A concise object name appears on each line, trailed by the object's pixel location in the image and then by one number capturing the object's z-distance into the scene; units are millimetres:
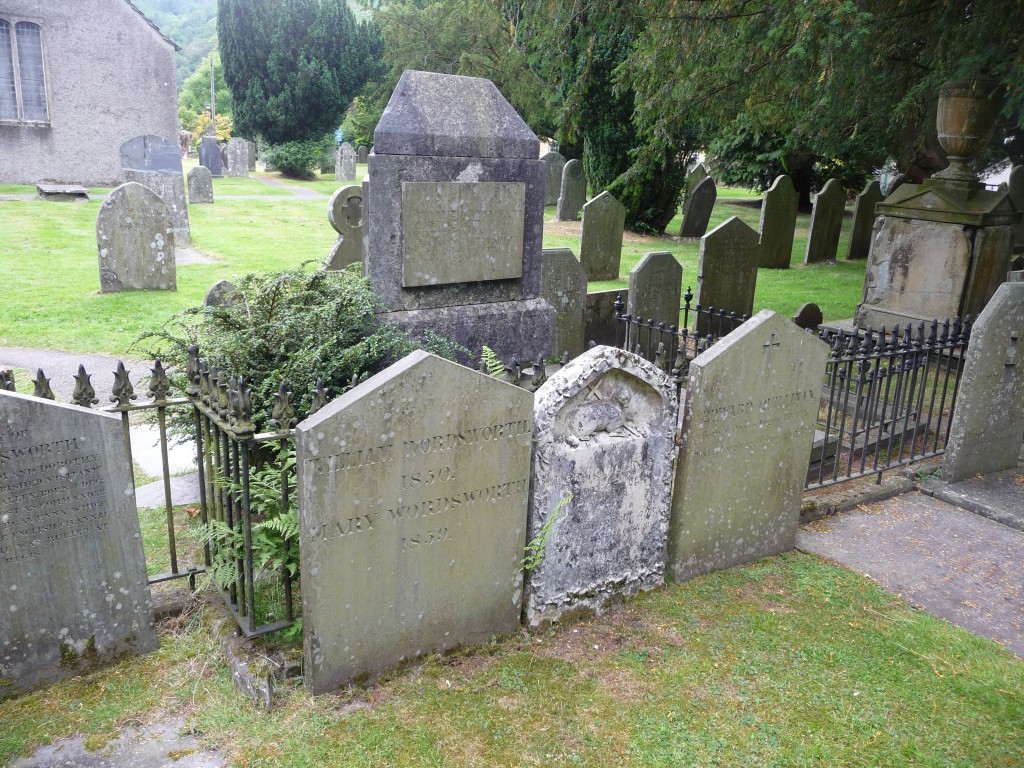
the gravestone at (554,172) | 25203
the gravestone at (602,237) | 14734
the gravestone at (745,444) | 4457
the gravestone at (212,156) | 34219
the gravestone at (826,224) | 17844
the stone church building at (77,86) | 24484
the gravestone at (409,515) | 3350
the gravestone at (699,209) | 20656
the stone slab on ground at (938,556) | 4570
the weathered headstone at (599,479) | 4000
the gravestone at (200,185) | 23703
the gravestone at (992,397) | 5750
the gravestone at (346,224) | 9789
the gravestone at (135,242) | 11672
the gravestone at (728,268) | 10414
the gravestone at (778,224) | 16703
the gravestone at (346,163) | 34688
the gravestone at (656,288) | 9164
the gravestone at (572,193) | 22328
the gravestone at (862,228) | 18422
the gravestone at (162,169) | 16141
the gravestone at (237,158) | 34875
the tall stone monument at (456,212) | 5609
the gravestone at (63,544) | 3318
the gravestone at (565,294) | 8523
